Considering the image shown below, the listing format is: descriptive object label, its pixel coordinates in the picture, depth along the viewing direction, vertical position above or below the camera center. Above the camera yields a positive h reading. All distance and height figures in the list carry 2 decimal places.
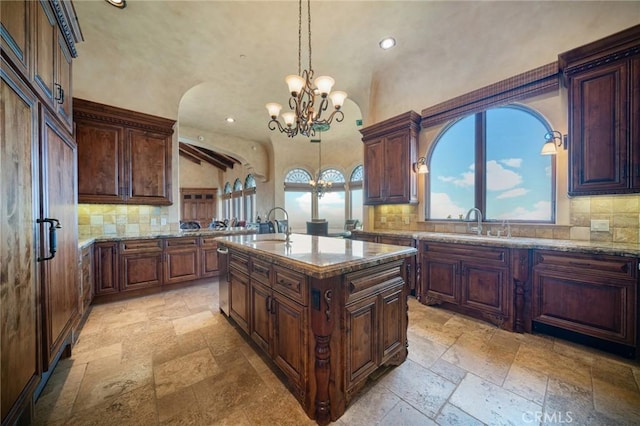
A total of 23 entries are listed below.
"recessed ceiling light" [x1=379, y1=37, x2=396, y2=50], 3.32 +2.35
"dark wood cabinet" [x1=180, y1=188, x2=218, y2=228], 11.91 +0.41
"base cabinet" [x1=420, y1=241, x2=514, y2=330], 2.49 -0.79
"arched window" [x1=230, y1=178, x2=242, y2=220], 10.76 +0.56
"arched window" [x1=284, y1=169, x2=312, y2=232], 8.68 +0.51
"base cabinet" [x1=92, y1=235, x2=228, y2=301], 3.23 -0.76
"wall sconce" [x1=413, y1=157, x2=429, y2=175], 3.63 +0.68
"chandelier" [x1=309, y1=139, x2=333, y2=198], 7.65 +0.87
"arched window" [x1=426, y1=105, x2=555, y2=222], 2.82 +0.54
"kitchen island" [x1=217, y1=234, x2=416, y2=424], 1.39 -0.67
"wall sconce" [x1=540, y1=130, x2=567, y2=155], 2.51 +0.72
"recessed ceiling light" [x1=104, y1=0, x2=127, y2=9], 2.62 +2.31
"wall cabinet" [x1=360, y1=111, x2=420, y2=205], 3.69 +0.83
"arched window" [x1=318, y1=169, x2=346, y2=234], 9.00 +0.38
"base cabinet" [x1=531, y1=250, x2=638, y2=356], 1.94 -0.75
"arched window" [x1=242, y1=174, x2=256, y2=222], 9.71 +0.57
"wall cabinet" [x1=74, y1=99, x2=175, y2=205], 3.25 +0.83
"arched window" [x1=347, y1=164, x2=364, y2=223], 8.59 +0.58
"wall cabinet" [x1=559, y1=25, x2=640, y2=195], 2.02 +0.85
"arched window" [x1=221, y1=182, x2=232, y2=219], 11.73 +0.55
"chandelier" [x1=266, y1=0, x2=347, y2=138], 2.26 +1.14
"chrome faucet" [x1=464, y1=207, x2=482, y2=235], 3.12 -0.15
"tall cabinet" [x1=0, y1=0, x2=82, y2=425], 1.08 +0.07
